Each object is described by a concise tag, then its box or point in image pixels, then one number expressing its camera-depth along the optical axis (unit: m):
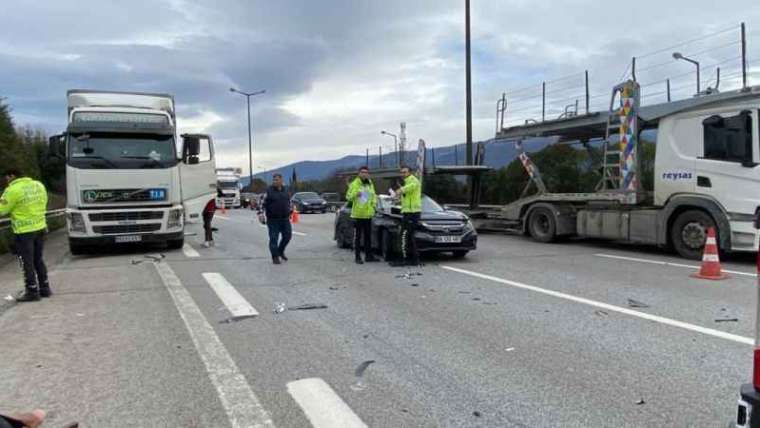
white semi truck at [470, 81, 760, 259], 10.53
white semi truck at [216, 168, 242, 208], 45.97
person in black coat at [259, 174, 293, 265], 11.64
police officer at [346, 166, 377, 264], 11.37
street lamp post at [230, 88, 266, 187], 60.81
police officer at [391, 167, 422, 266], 10.95
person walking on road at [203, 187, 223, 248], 14.85
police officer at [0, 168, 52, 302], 8.12
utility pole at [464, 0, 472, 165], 21.94
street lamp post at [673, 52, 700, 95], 13.12
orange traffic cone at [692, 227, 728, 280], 9.14
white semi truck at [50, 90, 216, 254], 12.73
